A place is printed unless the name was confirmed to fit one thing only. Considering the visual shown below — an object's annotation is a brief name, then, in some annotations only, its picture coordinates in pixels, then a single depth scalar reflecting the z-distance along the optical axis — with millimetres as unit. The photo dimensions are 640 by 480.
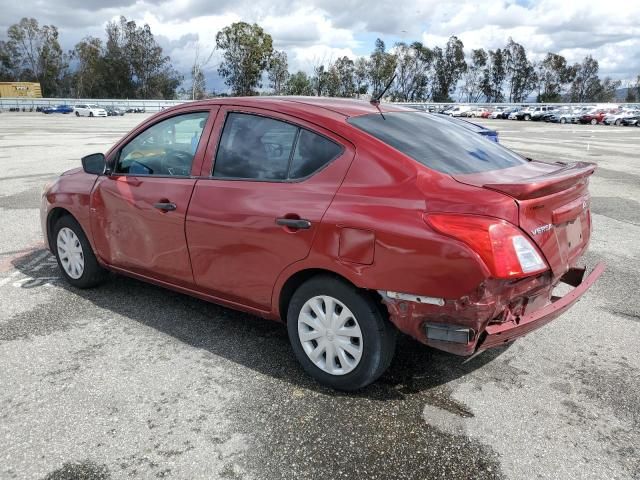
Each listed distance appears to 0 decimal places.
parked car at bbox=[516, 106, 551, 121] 57094
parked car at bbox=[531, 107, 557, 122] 55741
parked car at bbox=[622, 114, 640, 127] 45647
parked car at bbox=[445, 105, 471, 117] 64863
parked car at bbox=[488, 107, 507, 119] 64812
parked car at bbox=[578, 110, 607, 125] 48938
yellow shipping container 80312
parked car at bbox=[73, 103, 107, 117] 59250
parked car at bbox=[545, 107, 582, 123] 50962
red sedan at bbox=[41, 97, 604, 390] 2748
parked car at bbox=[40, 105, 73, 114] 66188
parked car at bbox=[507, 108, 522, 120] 61125
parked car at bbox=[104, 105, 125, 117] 63000
